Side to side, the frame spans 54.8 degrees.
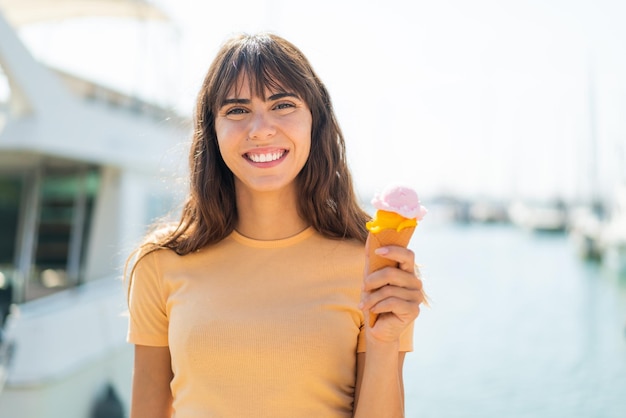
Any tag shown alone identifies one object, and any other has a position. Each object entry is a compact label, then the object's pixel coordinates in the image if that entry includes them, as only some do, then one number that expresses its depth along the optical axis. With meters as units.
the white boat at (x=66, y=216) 5.64
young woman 1.71
